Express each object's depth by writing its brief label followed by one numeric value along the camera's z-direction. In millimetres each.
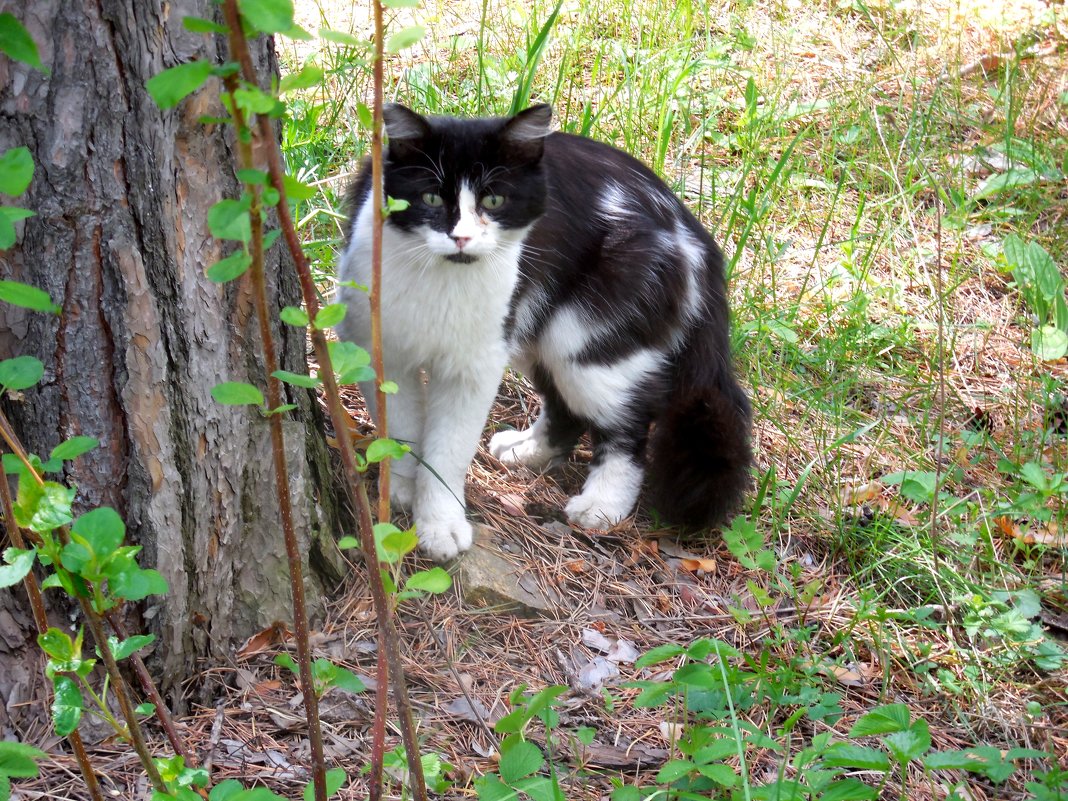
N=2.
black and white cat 2361
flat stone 2330
